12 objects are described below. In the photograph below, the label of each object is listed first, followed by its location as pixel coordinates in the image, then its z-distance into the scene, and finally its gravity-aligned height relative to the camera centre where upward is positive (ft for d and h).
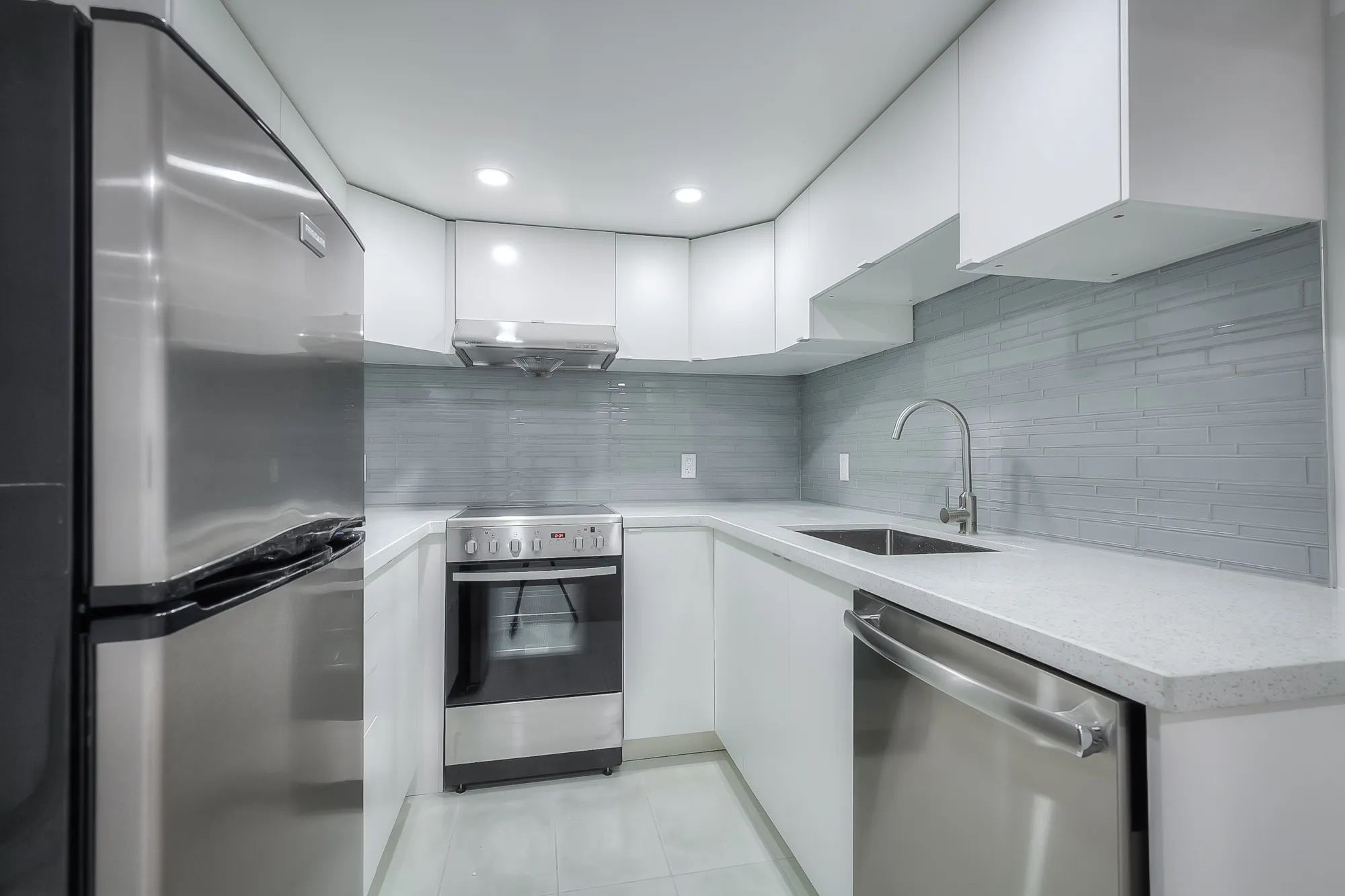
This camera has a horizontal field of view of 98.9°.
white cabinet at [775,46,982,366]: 4.70 +2.11
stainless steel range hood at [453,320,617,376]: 7.57 +1.44
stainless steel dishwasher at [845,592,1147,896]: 2.30 -1.61
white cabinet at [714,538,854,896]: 4.50 -2.38
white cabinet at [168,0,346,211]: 3.72 +2.95
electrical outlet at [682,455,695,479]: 9.83 -0.27
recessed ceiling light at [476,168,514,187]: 6.72 +3.25
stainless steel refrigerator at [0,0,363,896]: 1.86 -0.02
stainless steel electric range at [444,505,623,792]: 7.07 -2.46
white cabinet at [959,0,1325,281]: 3.12 +1.87
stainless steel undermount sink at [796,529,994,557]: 6.32 -1.04
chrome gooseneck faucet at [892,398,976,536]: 5.66 -0.51
